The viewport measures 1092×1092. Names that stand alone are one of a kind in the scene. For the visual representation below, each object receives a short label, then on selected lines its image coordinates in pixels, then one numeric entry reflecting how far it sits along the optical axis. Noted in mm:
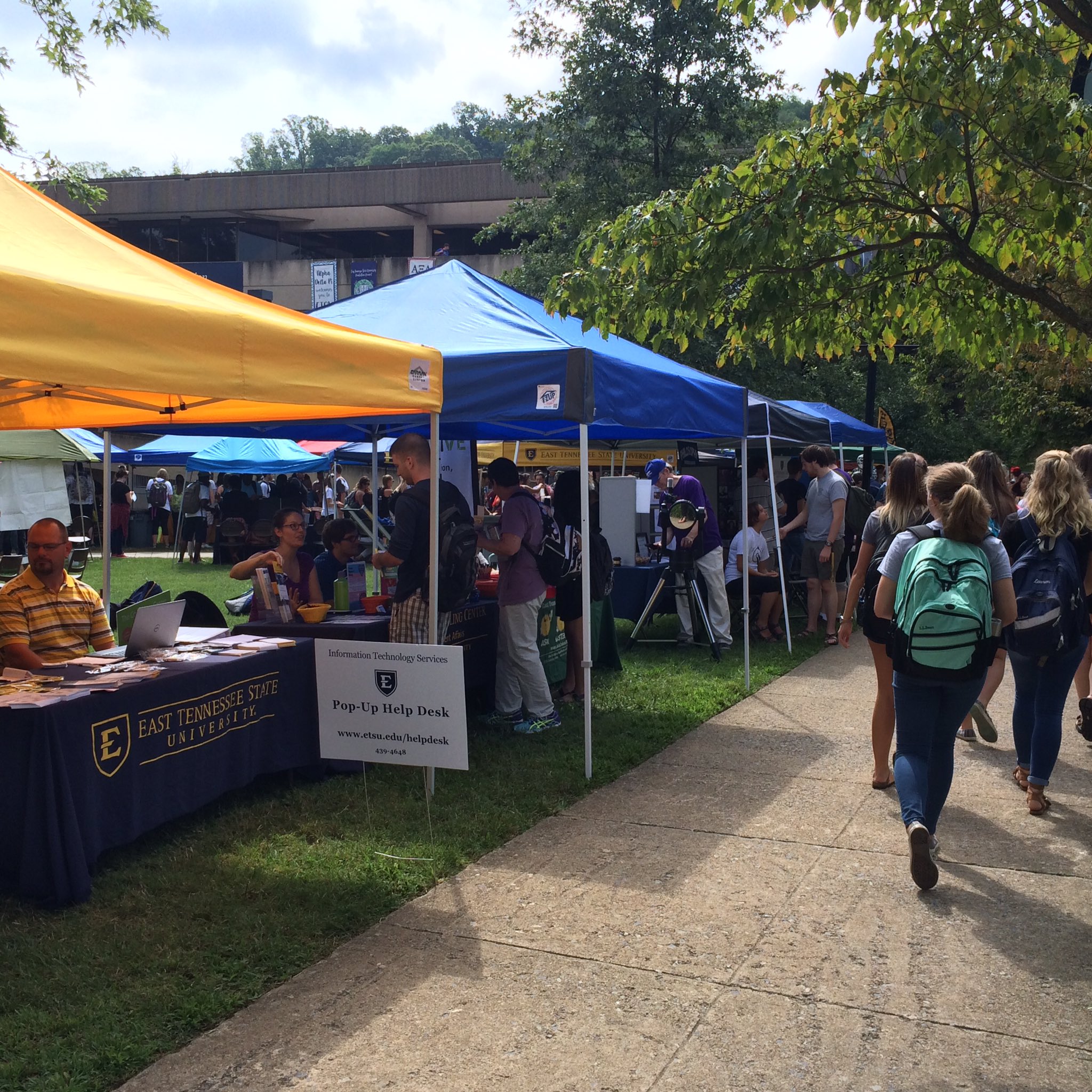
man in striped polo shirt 5949
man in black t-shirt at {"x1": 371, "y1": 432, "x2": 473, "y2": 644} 6328
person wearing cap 10547
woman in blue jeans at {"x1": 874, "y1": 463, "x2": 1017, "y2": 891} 4633
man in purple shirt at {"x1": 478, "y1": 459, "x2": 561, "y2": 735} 7152
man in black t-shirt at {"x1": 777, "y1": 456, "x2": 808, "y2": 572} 13375
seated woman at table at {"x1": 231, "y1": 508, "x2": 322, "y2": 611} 7391
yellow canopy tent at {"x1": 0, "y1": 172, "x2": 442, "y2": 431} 3646
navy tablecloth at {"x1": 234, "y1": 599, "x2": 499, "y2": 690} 6512
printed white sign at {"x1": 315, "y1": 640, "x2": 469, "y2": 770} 5164
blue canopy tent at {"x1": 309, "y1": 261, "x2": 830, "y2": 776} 6191
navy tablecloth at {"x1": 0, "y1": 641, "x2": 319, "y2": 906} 4375
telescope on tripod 10477
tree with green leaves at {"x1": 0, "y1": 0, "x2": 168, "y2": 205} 14867
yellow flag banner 17797
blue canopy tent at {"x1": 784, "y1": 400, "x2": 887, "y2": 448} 14391
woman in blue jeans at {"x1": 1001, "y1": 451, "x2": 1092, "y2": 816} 5617
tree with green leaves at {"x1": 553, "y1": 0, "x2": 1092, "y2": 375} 5109
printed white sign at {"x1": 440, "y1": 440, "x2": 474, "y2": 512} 10227
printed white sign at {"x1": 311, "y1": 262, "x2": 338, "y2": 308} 44219
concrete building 42375
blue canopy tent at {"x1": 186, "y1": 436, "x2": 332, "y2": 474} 19469
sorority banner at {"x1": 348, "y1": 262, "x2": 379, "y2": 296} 44594
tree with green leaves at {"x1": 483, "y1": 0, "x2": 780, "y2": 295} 20156
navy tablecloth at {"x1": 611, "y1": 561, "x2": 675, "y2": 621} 11391
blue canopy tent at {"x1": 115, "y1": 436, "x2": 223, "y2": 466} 19703
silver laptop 5562
